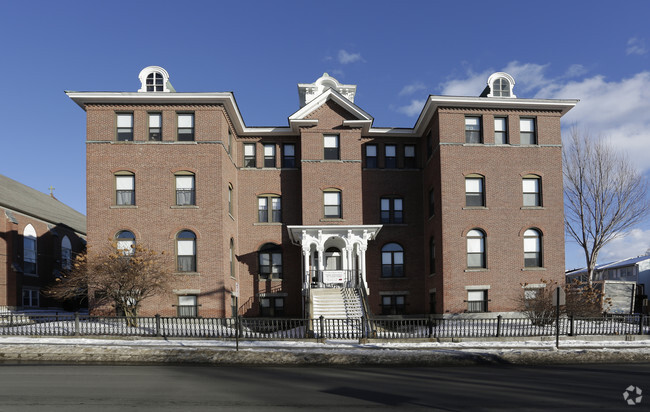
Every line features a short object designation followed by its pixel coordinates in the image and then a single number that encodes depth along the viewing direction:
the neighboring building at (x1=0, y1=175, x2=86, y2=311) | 33.84
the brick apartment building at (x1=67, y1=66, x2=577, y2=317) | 28.42
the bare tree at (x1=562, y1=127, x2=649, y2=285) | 40.75
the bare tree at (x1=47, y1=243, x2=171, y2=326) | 24.91
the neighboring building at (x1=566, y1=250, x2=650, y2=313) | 34.16
